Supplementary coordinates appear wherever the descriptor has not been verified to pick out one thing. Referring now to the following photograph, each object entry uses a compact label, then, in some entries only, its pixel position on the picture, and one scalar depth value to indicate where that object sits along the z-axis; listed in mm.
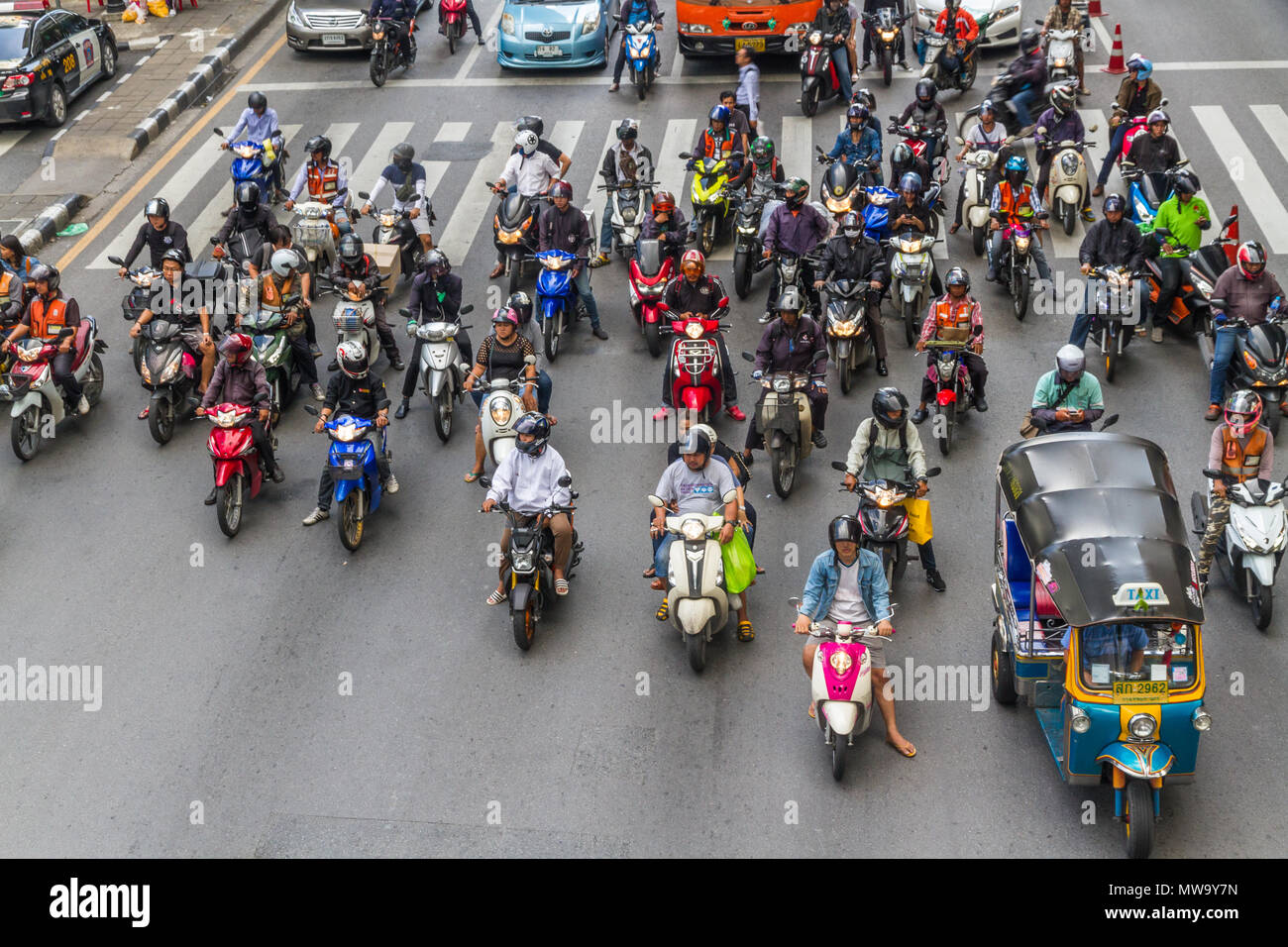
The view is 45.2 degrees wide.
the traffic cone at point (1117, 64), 27172
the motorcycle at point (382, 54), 27938
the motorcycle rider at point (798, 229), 18797
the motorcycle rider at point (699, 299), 16906
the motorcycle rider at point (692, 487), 13281
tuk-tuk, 10625
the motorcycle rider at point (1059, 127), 21750
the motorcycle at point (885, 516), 13539
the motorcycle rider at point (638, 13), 27500
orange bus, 27047
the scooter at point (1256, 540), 13141
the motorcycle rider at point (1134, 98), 22250
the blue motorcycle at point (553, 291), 18688
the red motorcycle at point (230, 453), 15461
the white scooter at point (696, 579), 12812
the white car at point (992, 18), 27188
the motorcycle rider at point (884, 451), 13773
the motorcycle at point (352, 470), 15062
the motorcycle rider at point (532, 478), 13617
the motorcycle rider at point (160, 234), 18969
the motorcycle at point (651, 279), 18797
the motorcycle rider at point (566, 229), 19125
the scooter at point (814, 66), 25547
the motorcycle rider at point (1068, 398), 14305
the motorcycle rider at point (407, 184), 20719
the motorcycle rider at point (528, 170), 21109
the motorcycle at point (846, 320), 17547
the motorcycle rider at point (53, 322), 17594
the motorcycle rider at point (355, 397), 15438
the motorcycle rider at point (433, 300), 17250
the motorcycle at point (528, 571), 13312
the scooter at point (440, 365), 16984
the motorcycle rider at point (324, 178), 21109
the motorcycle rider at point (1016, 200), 19359
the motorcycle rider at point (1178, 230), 18359
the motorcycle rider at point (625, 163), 20984
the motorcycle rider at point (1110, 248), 17703
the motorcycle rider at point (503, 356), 16016
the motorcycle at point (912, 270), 18469
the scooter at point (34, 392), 17109
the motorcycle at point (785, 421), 15531
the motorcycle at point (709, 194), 21016
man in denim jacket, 11938
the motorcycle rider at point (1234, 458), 13648
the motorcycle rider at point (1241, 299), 16578
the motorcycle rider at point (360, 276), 18000
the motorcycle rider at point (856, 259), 17781
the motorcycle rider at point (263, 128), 22844
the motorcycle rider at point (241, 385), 15812
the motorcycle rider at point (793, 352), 15867
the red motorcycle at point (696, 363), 16422
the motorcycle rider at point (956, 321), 16375
